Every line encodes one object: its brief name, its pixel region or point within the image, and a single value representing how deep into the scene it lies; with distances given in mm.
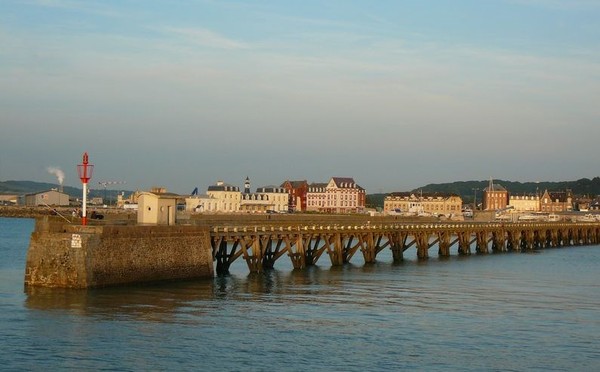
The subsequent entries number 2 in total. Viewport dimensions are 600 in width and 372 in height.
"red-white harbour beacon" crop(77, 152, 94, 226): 42031
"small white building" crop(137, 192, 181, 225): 46219
